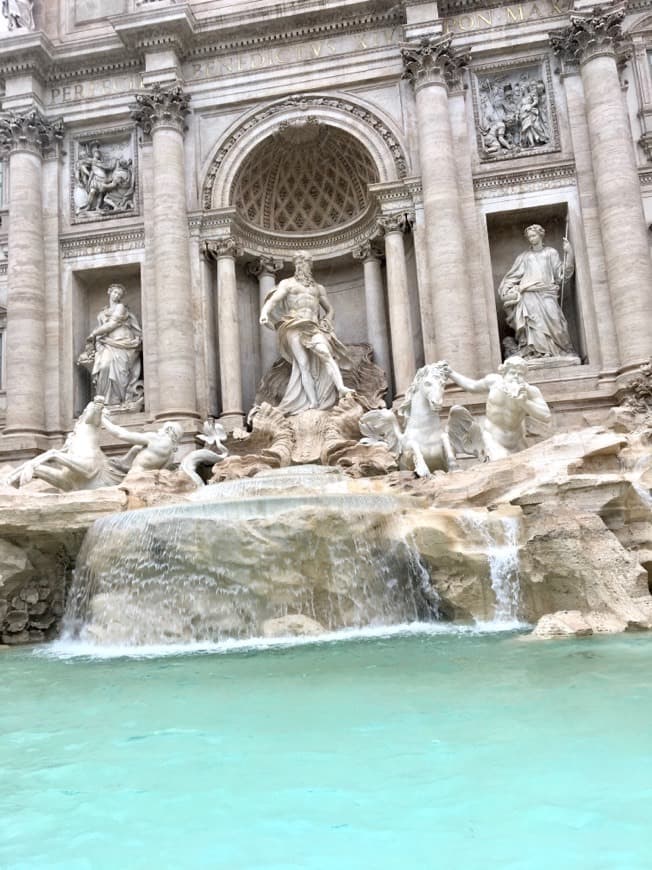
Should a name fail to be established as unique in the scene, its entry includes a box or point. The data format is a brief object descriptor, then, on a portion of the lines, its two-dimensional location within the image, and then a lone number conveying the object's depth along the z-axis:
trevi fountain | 3.09
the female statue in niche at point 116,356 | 16.48
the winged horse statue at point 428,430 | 10.61
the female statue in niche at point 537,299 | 14.97
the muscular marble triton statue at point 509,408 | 9.98
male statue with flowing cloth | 14.75
